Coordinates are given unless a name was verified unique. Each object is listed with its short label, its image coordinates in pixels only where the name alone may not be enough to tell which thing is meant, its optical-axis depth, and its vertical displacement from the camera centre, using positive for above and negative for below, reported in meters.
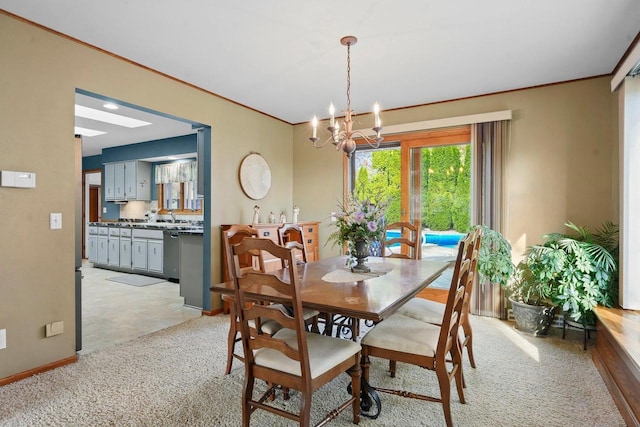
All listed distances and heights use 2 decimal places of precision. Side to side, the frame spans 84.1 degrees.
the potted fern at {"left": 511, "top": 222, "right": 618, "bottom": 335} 2.99 -0.52
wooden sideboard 4.05 -0.36
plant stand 3.05 -1.10
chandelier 2.59 +0.62
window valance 6.86 +0.78
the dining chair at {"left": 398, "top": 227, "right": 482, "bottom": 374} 2.08 -0.70
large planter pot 3.35 -1.01
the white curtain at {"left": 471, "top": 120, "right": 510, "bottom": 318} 3.90 +0.29
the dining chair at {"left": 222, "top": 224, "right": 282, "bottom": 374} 2.25 -0.74
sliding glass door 4.27 +0.40
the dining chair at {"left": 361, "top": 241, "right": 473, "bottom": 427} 1.83 -0.72
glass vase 2.52 -0.32
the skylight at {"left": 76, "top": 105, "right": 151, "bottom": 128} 4.66 +1.33
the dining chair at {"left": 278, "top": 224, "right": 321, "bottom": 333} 2.57 -0.29
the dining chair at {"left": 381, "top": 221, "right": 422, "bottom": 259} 3.34 -0.29
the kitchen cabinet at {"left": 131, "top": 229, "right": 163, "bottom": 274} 6.06 -0.68
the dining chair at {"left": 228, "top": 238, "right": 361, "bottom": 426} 1.58 -0.71
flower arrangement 2.41 -0.07
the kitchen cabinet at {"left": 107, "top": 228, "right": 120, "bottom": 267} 6.71 -0.70
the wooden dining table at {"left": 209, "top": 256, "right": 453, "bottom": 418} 1.69 -0.44
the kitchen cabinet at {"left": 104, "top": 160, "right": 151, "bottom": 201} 7.17 +0.64
